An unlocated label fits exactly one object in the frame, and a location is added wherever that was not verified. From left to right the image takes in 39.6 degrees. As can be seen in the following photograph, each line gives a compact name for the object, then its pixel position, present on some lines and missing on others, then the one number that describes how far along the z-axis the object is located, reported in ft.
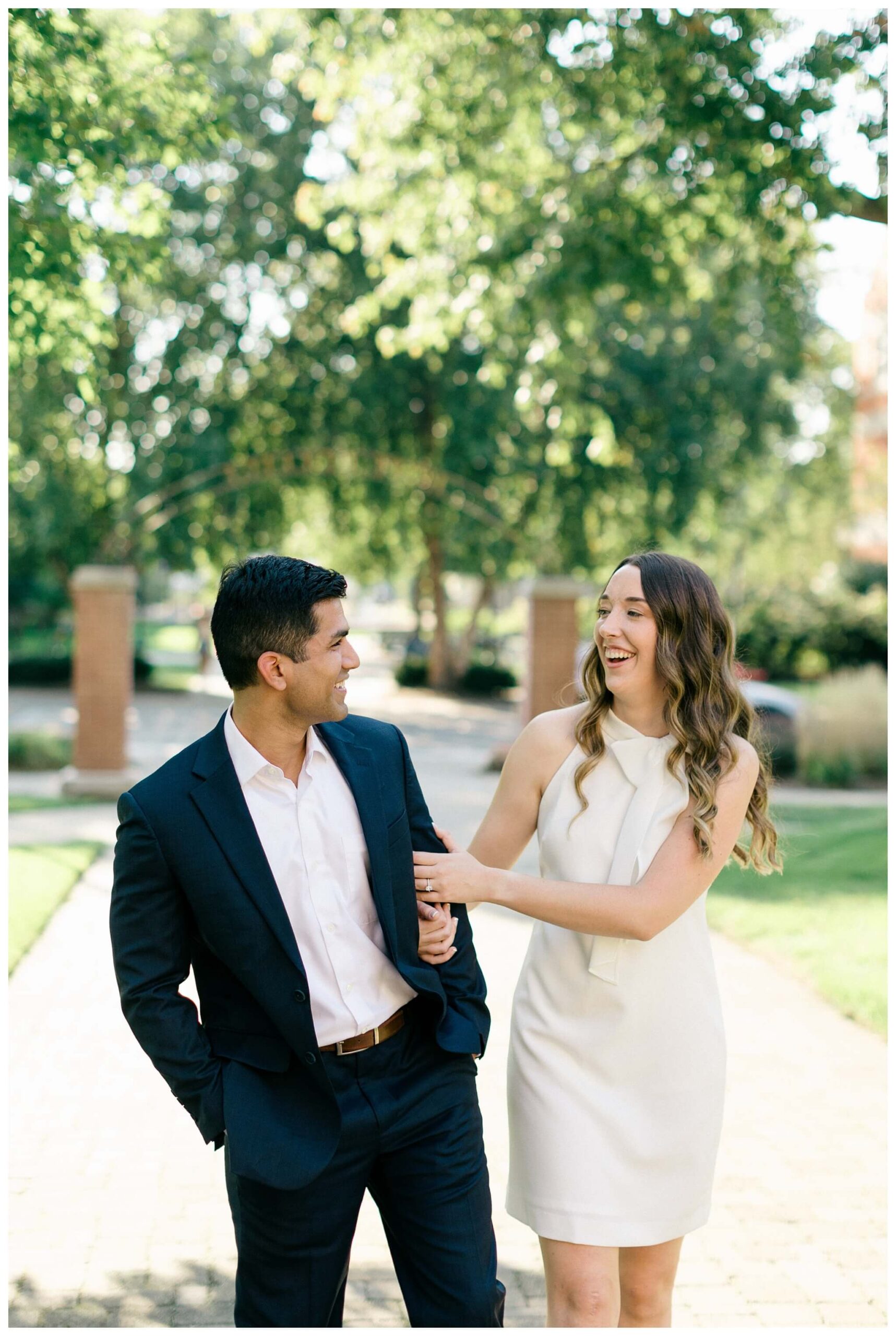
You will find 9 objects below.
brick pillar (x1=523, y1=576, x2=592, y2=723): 58.39
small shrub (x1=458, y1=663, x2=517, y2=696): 113.80
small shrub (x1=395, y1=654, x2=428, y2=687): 118.11
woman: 9.43
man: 8.39
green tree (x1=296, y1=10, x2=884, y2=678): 35.29
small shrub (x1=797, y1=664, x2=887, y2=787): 64.23
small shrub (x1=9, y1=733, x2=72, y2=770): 63.52
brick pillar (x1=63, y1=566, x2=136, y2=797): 53.31
